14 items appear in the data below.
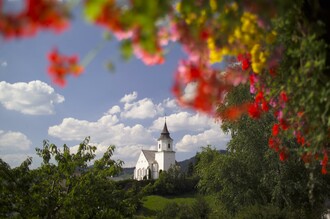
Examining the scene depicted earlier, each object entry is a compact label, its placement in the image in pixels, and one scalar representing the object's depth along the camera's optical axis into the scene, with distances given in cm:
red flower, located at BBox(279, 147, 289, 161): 529
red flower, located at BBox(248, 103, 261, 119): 450
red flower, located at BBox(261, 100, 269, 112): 445
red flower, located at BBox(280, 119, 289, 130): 441
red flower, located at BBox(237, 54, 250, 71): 411
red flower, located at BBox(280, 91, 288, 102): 396
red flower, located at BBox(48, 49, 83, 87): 222
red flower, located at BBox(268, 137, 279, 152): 527
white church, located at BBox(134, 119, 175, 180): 11944
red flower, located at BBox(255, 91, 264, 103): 436
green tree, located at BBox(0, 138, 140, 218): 1186
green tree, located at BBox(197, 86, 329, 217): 2102
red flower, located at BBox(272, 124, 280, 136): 454
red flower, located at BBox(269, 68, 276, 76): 406
